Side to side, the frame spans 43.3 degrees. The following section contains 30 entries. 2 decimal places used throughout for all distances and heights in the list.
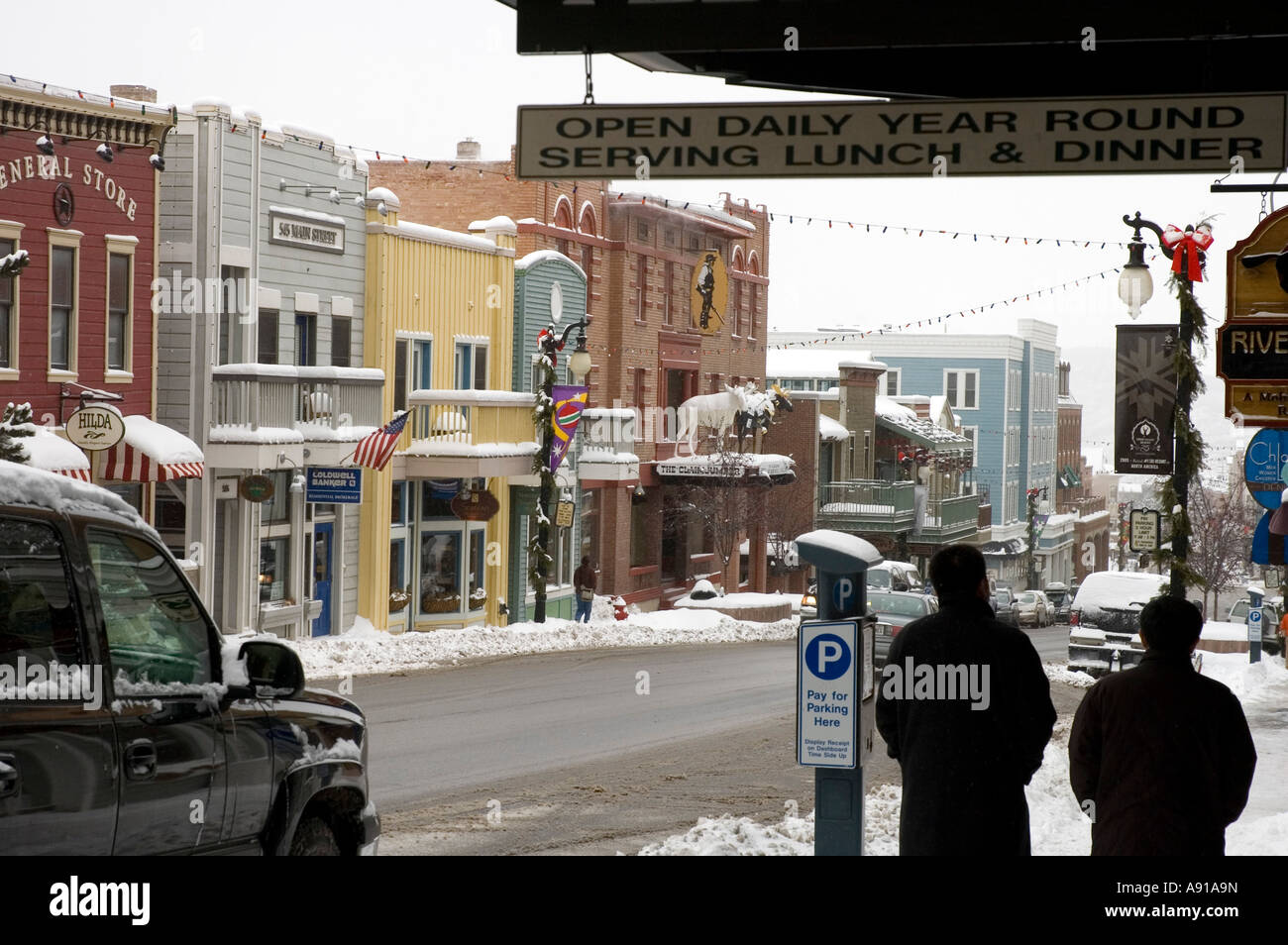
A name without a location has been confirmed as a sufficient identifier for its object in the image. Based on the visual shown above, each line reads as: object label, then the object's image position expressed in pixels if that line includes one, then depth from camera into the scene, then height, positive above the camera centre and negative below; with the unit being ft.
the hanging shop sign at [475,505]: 94.63 -3.37
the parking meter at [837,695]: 24.49 -3.70
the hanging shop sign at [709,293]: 135.03 +13.29
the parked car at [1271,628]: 121.60 -13.94
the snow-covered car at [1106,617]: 82.02 -8.51
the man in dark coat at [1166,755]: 17.43 -3.24
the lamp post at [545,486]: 95.14 -2.26
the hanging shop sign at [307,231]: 81.46 +11.16
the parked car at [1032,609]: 157.48 -15.17
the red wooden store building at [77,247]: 64.75 +8.31
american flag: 79.61 -0.07
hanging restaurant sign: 19.81 +3.95
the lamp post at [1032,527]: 203.51 -9.87
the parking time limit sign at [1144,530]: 66.74 -3.06
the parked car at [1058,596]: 196.56 -18.06
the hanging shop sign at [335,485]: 80.64 -1.96
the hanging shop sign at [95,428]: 64.34 +0.59
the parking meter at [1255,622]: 81.56 -8.73
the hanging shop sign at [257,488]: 76.00 -2.04
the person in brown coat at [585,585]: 105.81 -8.94
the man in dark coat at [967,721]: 18.43 -3.06
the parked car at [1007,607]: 142.82 -14.24
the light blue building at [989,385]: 219.61 +9.31
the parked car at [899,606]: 82.79 -8.10
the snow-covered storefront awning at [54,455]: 59.31 -0.45
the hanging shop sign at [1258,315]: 29.71 +2.63
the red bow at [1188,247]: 53.57 +6.92
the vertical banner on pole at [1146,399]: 58.95 +2.06
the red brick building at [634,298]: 112.37 +11.99
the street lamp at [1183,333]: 49.03 +4.36
